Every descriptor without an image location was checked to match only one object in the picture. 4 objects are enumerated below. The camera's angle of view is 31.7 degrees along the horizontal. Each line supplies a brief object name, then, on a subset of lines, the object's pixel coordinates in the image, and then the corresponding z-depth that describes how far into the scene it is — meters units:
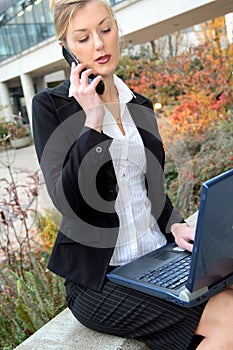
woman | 1.25
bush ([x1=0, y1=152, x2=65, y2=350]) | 2.07
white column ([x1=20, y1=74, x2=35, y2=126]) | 16.70
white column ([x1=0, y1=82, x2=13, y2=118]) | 19.80
